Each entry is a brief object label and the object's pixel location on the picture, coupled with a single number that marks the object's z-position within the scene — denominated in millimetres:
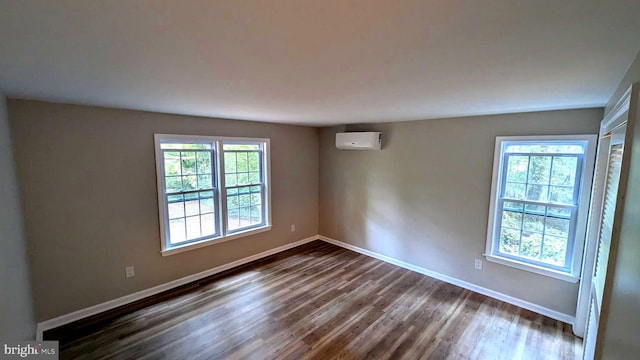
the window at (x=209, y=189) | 3322
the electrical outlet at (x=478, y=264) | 3385
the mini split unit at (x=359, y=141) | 4109
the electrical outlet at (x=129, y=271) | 3057
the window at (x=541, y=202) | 2697
